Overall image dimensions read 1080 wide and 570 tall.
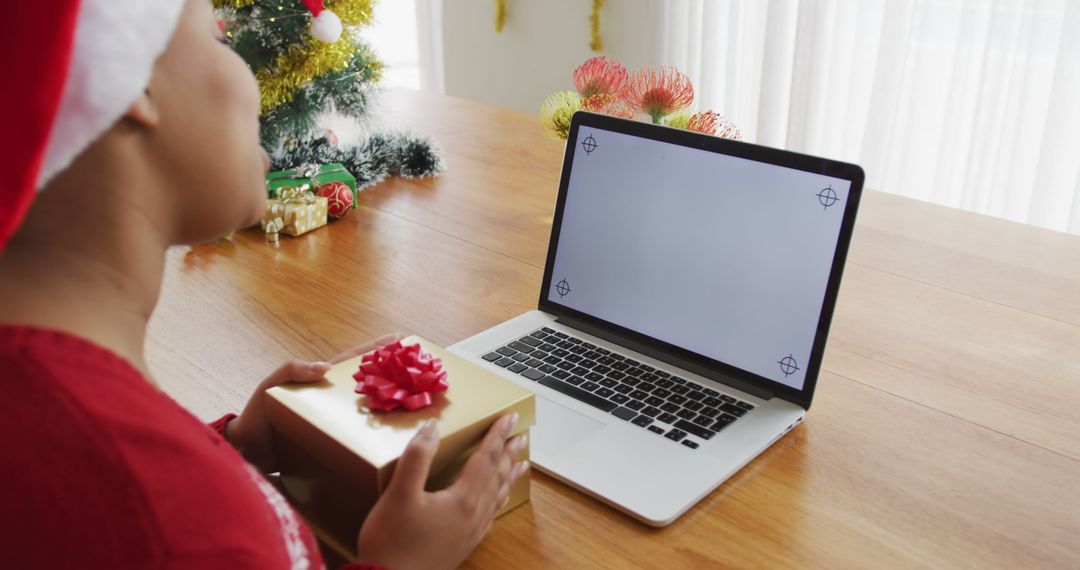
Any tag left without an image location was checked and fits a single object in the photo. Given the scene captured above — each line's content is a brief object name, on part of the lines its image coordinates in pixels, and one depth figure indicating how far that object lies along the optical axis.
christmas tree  1.29
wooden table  0.73
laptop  0.82
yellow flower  1.21
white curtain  2.04
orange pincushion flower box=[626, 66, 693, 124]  1.11
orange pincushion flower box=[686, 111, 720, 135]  1.10
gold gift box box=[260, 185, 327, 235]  1.29
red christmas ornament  1.34
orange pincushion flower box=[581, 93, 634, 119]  1.15
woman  0.47
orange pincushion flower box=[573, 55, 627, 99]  1.17
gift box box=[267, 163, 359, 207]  1.34
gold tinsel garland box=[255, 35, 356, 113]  1.32
